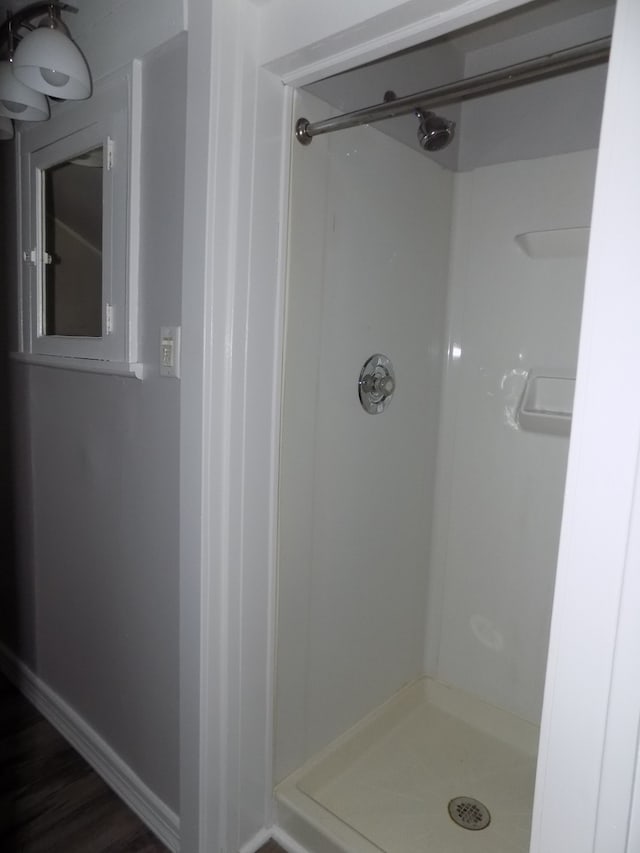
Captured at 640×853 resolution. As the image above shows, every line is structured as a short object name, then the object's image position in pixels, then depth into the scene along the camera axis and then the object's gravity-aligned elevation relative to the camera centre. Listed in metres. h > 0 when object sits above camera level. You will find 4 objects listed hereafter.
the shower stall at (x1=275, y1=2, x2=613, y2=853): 1.45 -0.24
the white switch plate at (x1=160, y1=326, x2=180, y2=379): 1.24 -0.01
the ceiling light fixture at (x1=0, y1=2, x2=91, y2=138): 1.20 +0.61
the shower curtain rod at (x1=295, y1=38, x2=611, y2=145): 0.86 +0.49
